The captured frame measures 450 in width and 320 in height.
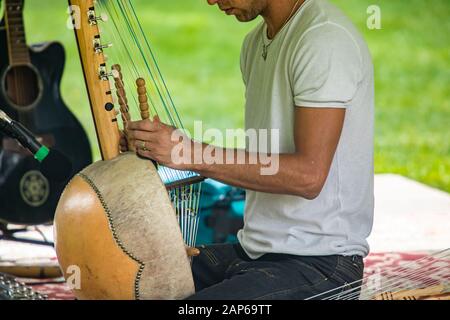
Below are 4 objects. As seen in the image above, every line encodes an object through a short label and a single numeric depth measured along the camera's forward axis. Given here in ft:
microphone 14.83
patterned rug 14.89
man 14.49
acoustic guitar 27.81
